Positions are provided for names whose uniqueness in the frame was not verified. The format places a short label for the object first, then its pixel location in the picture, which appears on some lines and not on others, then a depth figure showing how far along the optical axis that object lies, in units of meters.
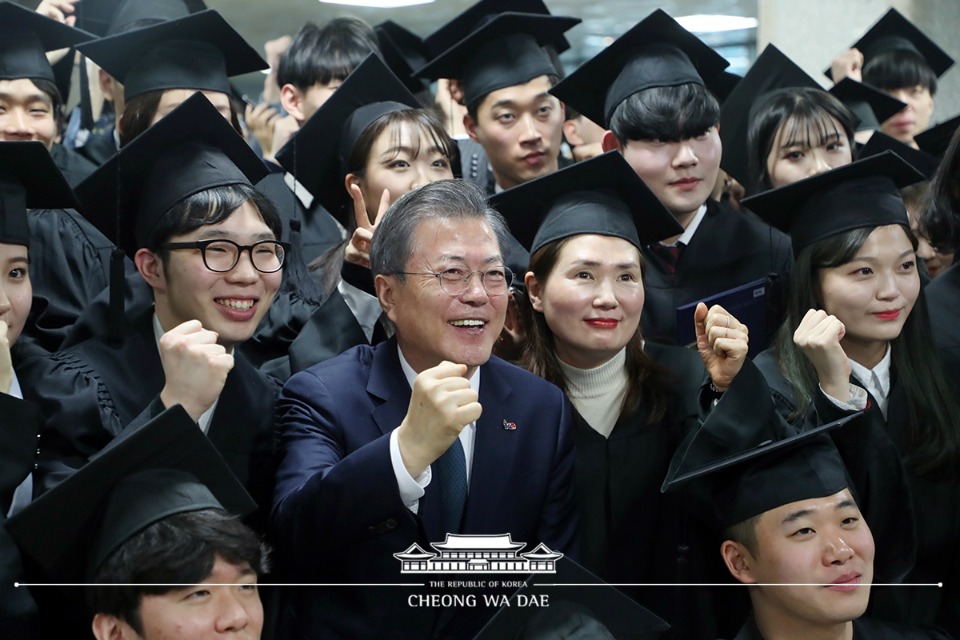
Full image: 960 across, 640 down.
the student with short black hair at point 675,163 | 3.82
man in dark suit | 2.66
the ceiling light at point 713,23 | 4.69
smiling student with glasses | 2.97
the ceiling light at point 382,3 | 4.96
